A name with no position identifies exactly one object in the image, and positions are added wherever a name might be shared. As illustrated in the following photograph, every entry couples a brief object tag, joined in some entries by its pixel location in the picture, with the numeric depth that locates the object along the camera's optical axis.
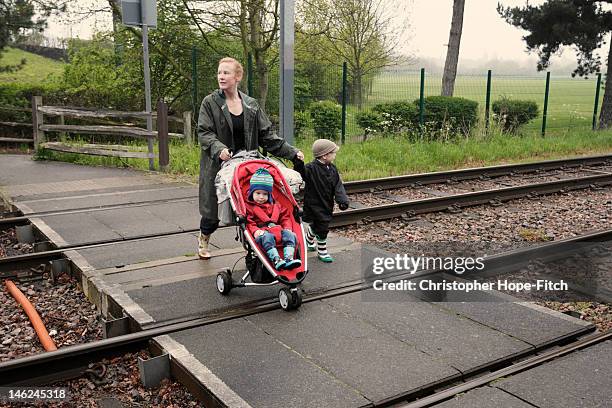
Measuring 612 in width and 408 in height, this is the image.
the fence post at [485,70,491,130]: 19.00
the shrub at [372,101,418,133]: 18.64
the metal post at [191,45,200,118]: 17.57
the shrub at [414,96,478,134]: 19.12
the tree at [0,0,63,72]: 17.77
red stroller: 5.39
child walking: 6.61
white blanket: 5.76
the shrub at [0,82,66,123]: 18.98
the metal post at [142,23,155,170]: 12.38
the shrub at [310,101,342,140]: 18.97
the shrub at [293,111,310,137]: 18.91
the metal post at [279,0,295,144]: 9.66
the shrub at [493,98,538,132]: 21.38
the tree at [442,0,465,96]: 23.08
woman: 6.12
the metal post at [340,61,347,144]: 17.08
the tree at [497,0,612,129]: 23.16
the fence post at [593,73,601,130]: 23.71
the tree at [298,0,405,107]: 23.94
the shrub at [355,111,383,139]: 18.74
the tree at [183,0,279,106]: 18.22
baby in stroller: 5.38
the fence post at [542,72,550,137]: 20.81
